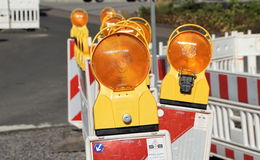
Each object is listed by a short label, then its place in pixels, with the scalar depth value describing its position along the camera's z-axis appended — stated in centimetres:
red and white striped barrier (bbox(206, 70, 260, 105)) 623
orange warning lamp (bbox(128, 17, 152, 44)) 715
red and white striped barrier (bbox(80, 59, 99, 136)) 562
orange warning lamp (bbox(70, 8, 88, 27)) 923
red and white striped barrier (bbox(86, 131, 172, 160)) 438
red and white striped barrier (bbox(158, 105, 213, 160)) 516
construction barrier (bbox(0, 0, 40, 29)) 2462
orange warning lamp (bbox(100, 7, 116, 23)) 1017
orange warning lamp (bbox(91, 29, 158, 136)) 449
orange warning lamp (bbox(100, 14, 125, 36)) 747
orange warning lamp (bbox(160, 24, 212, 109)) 545
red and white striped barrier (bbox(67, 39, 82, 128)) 796
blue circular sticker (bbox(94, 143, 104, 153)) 437
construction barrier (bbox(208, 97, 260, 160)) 634
